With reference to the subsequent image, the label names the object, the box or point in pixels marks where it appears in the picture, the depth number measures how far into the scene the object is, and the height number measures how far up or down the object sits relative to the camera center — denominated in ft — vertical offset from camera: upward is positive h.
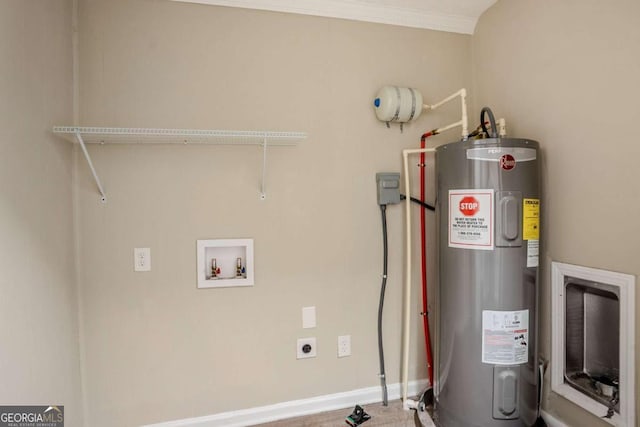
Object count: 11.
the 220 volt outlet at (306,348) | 6.07 -2.76
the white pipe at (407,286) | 6.23 -1.64
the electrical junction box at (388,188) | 6.22 +0.32
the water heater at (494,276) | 4.77 -1.16
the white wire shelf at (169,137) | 4.78 +1.20
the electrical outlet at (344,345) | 6.25 -2.80
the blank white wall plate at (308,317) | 6.09 -2.16
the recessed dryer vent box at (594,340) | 4.20 -2.14
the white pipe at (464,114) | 5.60 +1.63
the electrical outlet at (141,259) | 5.45 -0.86
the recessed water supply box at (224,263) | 5.65 -1.01
